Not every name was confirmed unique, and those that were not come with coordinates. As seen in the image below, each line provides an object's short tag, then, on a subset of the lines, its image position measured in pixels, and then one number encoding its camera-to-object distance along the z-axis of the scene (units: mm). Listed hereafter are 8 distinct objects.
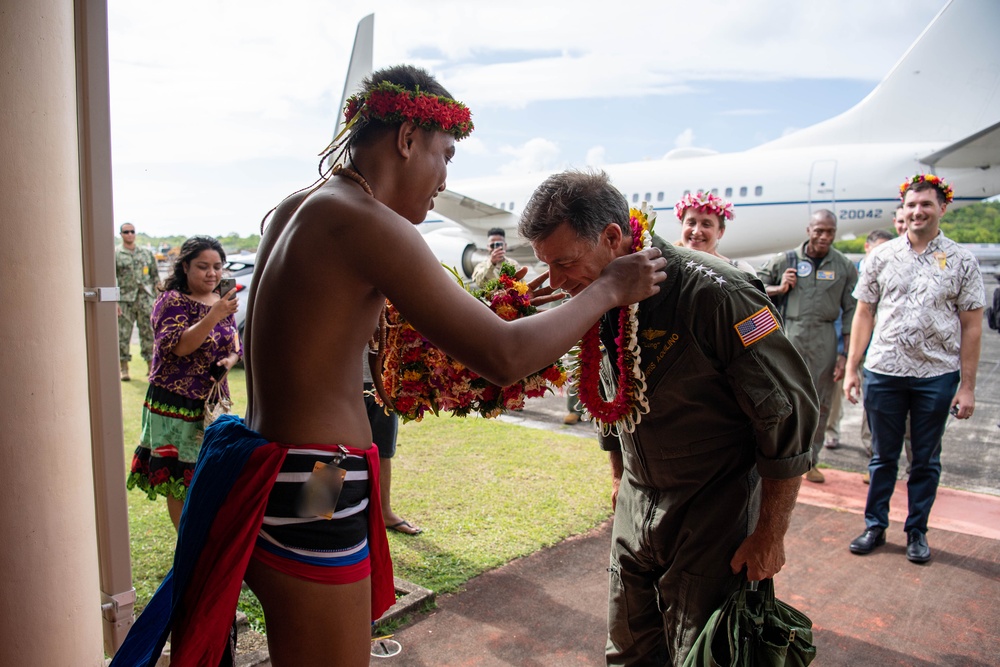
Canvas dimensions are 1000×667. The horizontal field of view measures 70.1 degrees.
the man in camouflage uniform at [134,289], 11062
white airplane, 17734
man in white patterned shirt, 4723
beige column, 2311
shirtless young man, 1660
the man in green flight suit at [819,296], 6203
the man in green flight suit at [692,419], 2109
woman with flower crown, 5539
